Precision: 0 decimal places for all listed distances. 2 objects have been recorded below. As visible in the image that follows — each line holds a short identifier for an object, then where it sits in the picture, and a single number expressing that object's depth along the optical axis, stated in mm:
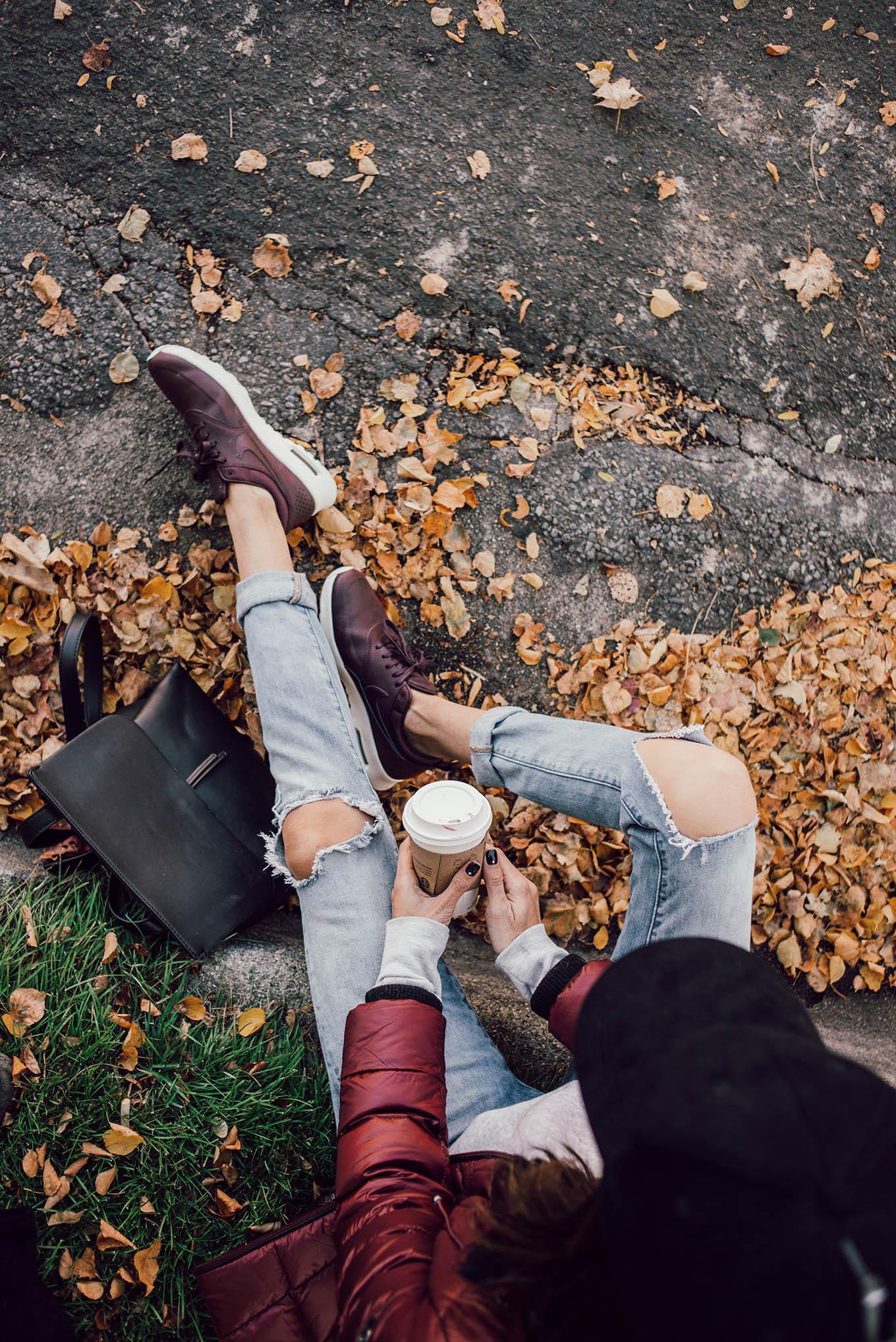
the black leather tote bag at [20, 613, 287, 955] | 1978
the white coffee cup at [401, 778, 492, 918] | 1707
